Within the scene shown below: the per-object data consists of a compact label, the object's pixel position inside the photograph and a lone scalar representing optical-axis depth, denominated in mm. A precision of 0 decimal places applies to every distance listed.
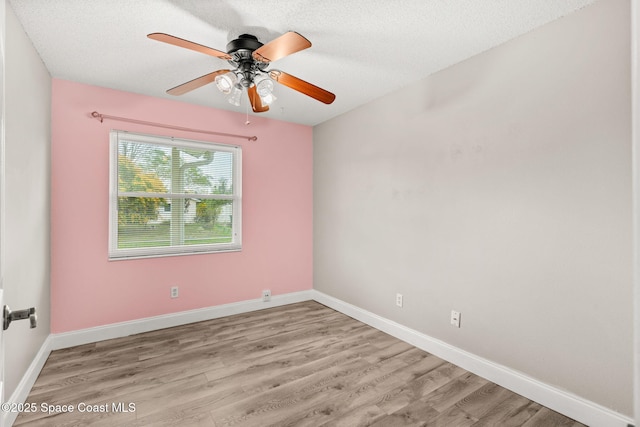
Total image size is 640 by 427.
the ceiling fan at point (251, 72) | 1731
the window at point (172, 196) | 3041
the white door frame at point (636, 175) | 537
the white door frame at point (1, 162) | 825
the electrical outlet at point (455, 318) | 2471
